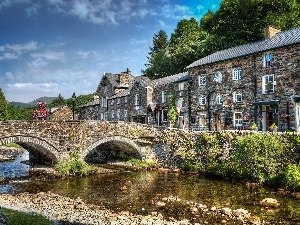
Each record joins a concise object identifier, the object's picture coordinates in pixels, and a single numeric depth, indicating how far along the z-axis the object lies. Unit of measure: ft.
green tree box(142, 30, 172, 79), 174.13
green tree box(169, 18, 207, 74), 152.92
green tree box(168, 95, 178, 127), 113.91
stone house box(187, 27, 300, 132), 80.65
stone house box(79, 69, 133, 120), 165.71
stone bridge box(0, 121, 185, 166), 71.18
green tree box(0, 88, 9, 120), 178.32
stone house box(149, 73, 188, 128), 112.86
